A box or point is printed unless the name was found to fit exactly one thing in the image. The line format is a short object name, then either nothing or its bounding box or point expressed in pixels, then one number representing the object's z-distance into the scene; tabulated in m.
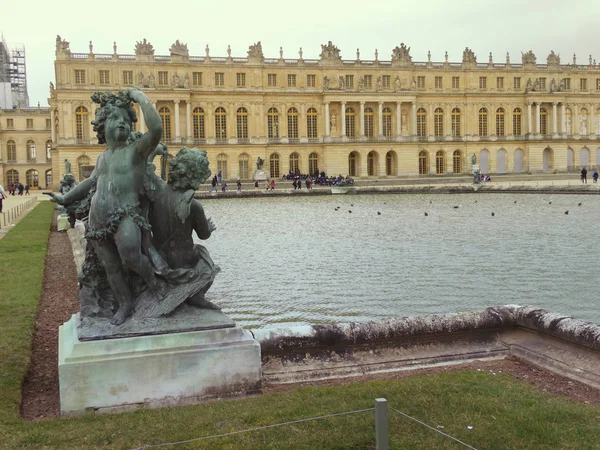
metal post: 2.83
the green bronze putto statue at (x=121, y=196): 4.73
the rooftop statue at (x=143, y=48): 60.25
